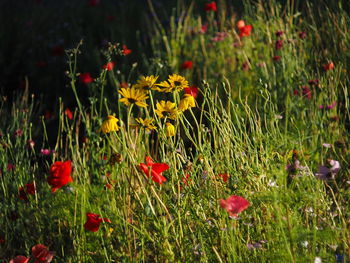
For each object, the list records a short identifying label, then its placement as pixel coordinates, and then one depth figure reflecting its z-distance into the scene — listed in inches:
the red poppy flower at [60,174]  165.9
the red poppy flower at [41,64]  376.8
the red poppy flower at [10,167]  211.3
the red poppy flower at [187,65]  319.0
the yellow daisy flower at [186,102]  155.4
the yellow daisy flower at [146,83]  153.6
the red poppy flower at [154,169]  151.5
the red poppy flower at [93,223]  164.4
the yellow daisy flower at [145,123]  155.8
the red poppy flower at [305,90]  248.4
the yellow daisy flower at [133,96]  150.8
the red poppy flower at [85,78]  286.2
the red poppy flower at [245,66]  302.4
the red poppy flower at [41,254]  157.6
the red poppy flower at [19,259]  153.3
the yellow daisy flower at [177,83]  155.5
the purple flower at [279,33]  270.9
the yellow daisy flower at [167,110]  159.9
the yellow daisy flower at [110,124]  150.9
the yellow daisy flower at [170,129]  160.2
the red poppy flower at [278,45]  266.1
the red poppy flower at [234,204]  131.2
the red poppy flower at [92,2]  468.8
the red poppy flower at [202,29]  348.0
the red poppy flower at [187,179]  164.2
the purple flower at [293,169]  149.1
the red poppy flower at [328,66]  237.7
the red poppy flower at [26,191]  186.2
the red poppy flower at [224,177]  170.6
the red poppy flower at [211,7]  350.3
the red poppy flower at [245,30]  301.4
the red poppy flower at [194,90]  264.8
